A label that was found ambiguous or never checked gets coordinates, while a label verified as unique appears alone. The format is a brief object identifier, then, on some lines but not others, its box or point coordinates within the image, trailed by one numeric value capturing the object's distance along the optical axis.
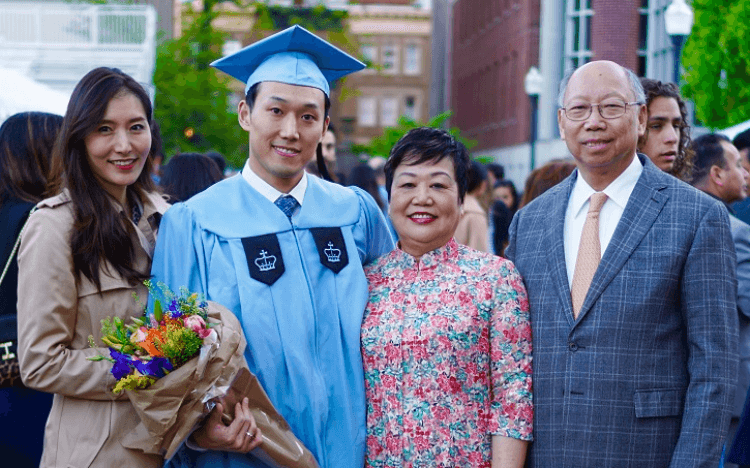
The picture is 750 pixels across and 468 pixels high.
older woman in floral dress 3.13
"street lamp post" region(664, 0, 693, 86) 11.22
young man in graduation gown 3.22
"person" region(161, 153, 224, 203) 5.95
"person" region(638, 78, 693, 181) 4.65
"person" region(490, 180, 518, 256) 10.09
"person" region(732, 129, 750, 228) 5.83
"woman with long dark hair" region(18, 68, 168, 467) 3.10
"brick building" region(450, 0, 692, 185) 27.36
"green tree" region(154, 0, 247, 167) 20.28
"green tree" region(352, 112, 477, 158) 30.60
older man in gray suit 2.94
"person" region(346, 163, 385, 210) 8.17
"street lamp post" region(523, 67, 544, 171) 20.41
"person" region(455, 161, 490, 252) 7.66
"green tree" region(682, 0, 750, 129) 14.29
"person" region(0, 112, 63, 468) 3.77
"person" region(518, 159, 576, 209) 5.45
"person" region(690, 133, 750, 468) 5.28
